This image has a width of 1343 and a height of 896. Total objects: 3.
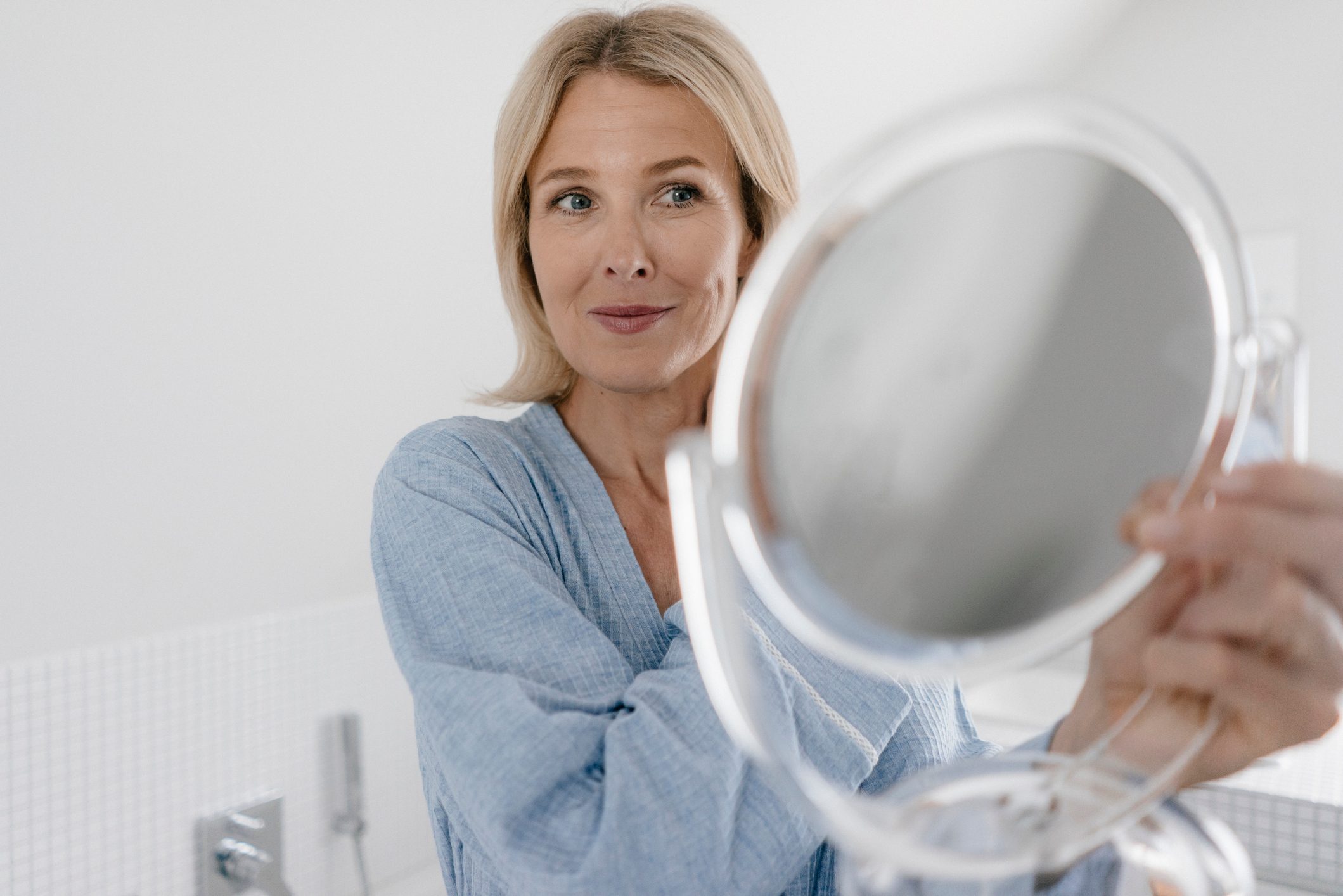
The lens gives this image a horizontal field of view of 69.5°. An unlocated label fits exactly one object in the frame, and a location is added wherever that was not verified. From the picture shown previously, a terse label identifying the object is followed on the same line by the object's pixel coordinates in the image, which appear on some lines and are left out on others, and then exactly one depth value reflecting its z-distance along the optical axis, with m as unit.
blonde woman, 0.27
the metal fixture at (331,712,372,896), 1.25
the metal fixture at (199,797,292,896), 1.10
